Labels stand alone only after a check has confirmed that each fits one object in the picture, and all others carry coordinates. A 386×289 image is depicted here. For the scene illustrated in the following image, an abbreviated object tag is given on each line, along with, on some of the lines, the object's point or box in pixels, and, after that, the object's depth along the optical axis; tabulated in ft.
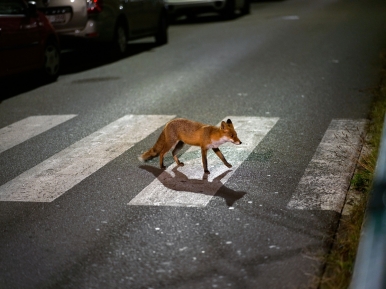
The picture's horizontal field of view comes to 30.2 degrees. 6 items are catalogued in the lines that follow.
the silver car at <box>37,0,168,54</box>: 43.78
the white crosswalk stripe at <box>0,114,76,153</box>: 25.70
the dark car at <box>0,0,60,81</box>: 35.17
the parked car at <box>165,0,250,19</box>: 69.41
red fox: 19.01
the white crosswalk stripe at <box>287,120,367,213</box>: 17.49
